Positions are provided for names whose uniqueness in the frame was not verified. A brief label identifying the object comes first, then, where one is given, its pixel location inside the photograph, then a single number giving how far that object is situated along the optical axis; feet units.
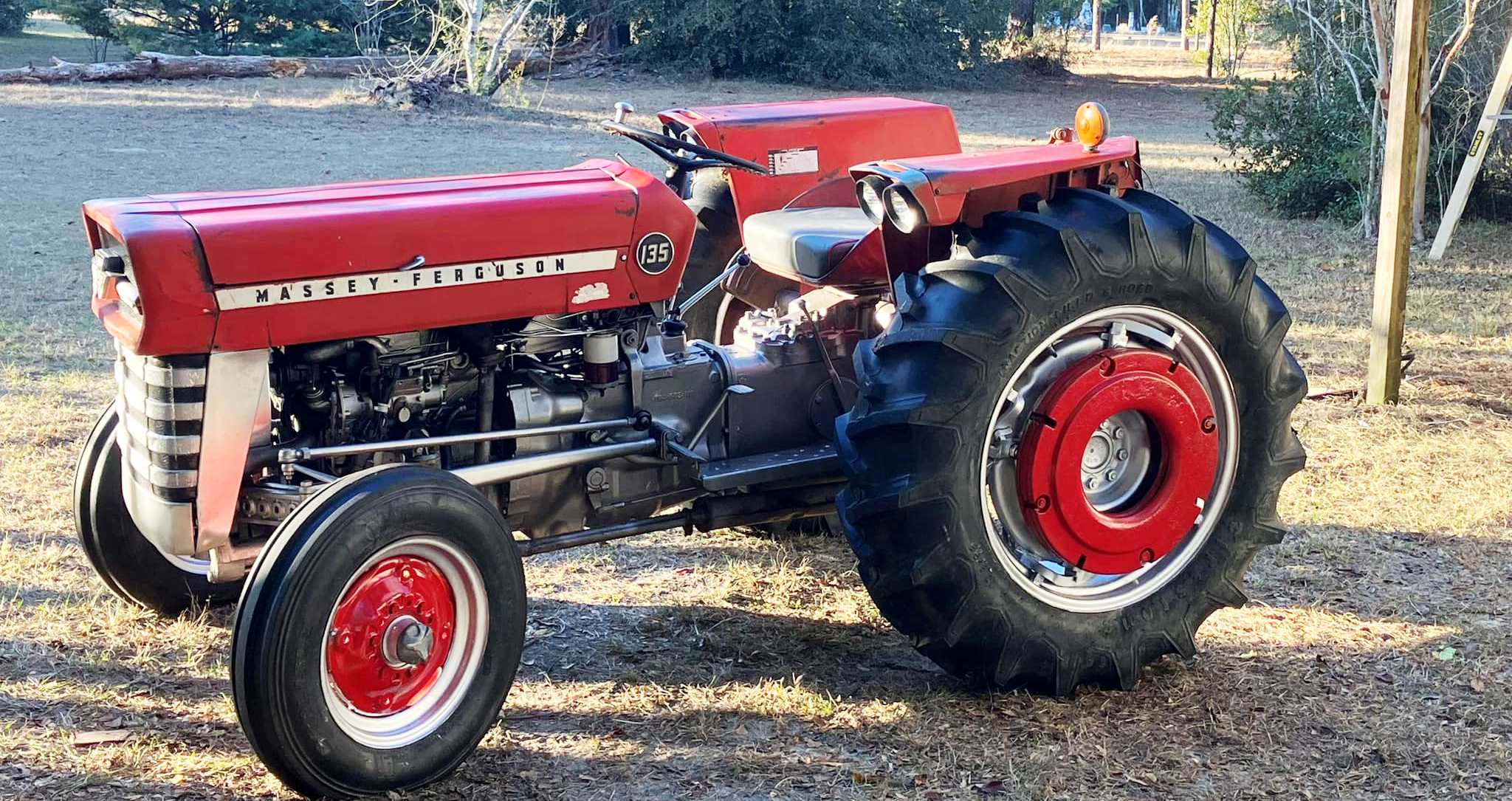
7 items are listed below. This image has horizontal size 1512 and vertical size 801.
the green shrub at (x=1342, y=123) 32.89
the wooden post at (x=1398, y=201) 19.54
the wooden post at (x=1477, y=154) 28.12
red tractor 9.58
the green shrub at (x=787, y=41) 75.66
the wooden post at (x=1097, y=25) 124.06
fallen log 62.13
